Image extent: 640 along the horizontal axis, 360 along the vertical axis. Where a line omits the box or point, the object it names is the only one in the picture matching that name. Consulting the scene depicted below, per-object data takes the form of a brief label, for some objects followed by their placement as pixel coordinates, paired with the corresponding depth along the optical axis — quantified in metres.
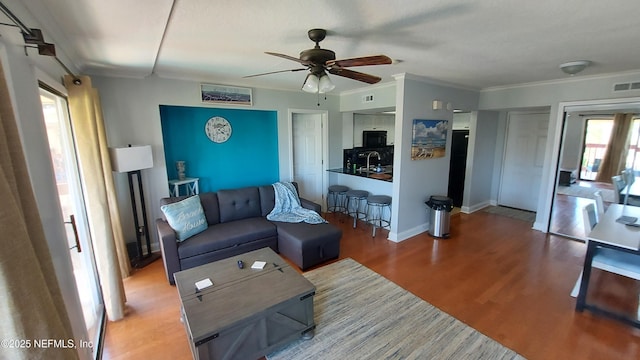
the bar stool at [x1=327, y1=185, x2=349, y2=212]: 5.09
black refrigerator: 5.43
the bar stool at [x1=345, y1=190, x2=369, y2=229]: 4.58
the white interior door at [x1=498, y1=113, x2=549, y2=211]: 5.06
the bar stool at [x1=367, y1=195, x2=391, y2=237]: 4.16
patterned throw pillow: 3.08
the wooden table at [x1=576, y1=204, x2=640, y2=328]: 2.27
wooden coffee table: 1.76
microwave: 5.92
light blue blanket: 3.72
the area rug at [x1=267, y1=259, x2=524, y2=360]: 2.03
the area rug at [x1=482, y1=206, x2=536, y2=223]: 5.02
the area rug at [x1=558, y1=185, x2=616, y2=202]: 4.89
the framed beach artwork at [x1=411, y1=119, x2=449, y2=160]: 3.89
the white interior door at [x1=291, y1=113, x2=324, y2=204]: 5.02
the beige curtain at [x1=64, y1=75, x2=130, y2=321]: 2.22
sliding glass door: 2.11
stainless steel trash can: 4.08
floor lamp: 2.94
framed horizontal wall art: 3.77
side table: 3.77
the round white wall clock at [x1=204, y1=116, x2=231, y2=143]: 4.05
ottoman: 3.18
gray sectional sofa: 2.97
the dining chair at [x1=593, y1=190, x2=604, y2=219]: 3.16
